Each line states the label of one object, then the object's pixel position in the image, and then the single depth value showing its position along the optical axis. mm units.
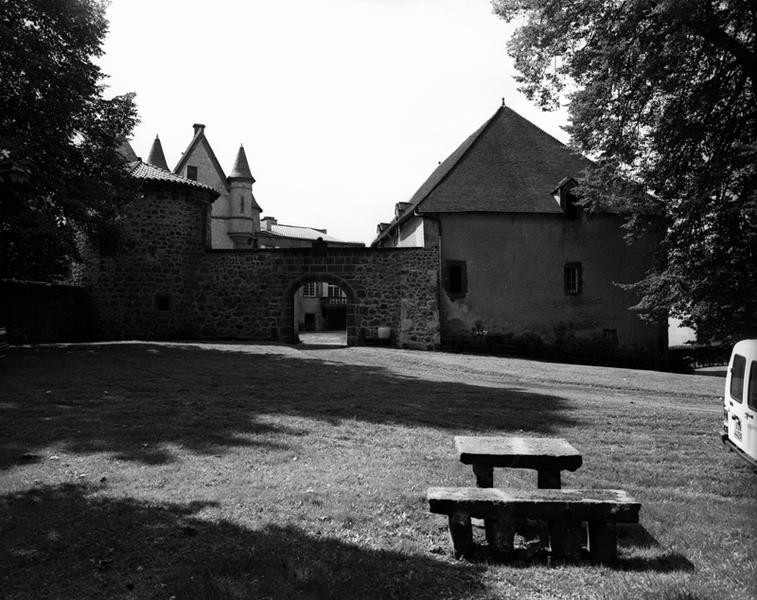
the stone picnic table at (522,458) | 4895
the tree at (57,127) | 15547
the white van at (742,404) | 7344
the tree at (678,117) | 14070
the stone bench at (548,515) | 4168
